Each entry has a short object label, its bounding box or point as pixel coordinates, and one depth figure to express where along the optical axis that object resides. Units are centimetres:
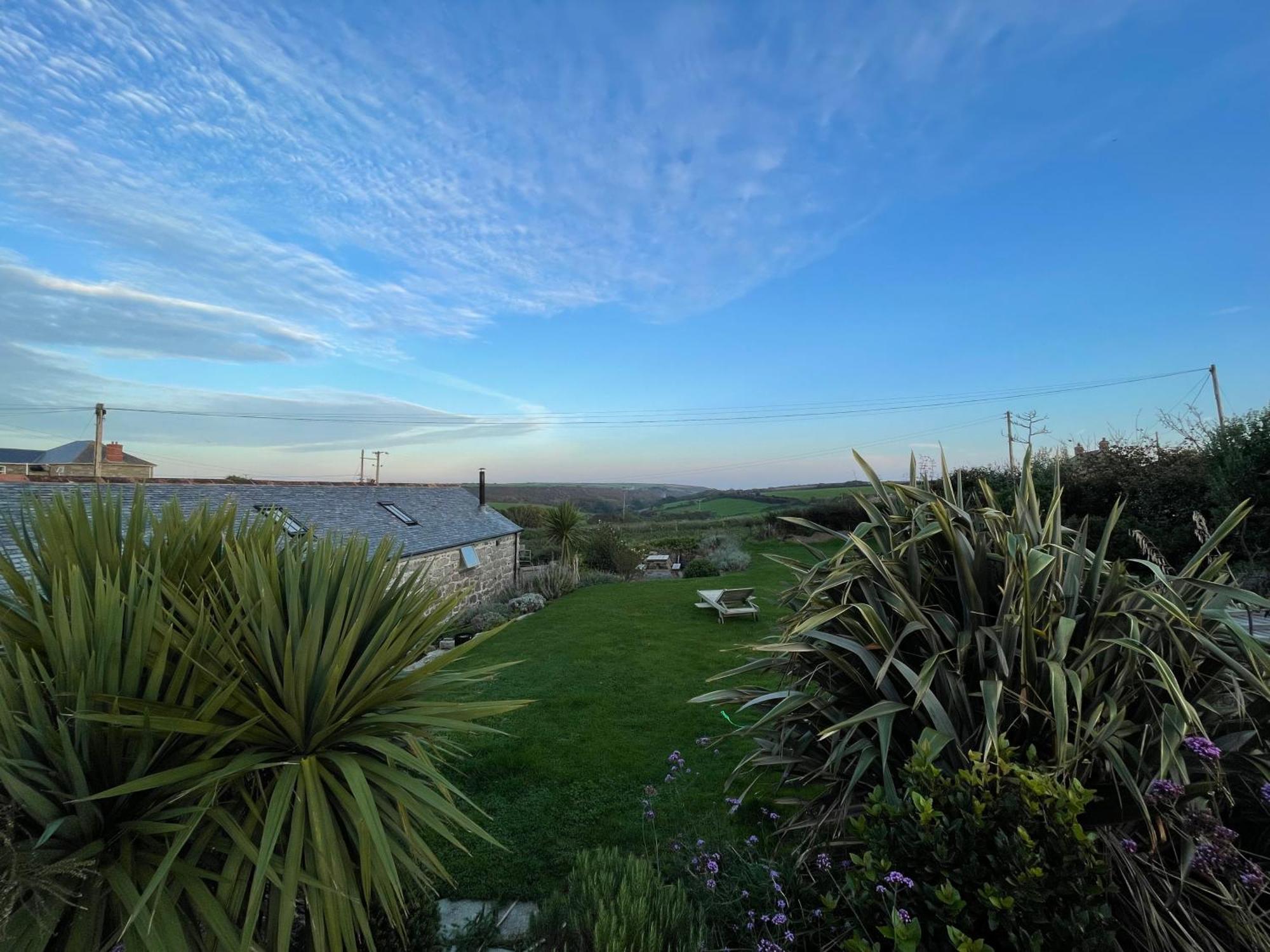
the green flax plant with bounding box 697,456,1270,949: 200
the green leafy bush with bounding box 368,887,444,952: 209
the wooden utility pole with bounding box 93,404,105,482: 1520
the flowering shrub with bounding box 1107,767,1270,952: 153
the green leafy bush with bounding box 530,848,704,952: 184
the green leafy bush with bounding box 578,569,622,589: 1727
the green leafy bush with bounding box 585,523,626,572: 2053
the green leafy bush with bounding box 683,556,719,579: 1841
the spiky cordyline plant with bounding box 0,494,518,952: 141
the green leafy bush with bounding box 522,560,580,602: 1537
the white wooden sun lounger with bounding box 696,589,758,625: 1071
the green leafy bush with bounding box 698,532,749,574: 1881
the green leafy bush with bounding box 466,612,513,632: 1173
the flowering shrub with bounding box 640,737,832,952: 198
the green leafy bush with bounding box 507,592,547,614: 1363
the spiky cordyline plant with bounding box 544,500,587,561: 1938
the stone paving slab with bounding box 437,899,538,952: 258
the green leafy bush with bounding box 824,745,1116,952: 145
